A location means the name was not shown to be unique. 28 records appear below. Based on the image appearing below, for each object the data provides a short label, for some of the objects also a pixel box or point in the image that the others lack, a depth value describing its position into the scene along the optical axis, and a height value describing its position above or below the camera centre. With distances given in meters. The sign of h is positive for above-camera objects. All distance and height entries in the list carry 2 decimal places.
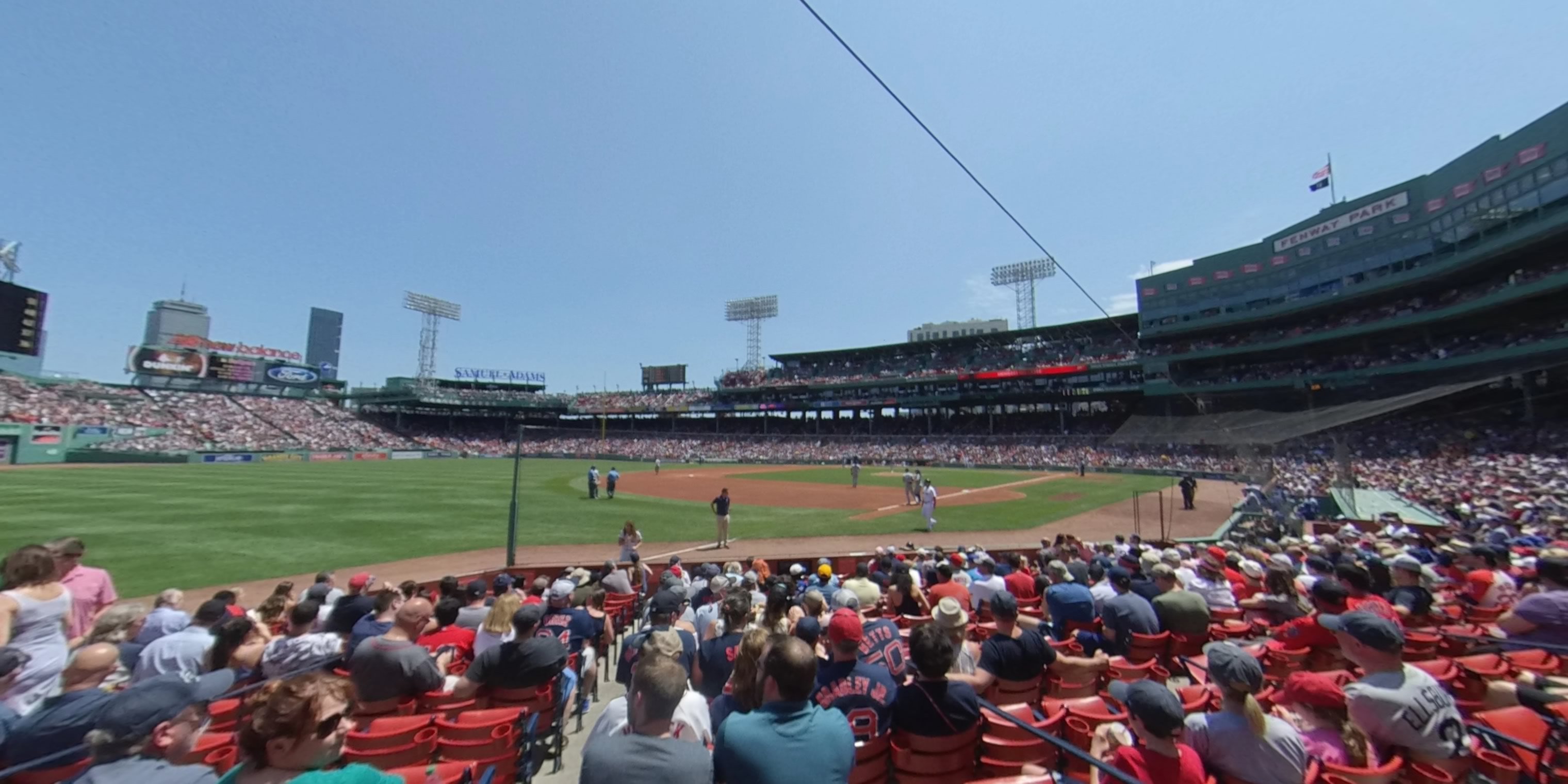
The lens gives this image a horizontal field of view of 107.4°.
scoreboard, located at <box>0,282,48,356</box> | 39.59 +8.31
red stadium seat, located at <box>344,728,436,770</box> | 3.84 -2.11
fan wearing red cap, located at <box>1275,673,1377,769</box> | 3.36 -1.62
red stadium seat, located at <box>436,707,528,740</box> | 4.12 -2.01
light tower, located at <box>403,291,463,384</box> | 89.88 +20.43
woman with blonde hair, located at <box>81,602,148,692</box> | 4.99 -1.70
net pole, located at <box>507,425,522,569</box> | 12.60 -2.05
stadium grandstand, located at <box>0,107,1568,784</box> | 2.94 -1.75
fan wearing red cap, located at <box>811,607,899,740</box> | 3.75 -1.58
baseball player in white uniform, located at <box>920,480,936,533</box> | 19.62 -1.93
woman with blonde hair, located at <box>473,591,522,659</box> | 5.44 -1.71
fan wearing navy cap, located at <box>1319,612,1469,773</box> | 3.35 -1.47
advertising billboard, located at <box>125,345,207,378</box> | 66.88 +9.02
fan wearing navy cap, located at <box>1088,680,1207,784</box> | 2.87 -1.48
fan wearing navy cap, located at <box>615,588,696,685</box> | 5.38 -1.67
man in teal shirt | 2.62 -1.37
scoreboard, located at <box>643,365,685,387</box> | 94.19 +11.48
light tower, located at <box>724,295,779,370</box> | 91.56 +21.31
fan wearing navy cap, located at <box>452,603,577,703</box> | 4.74 -1.82
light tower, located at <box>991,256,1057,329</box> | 76.25 +23.95
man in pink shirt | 6.01 -1.61
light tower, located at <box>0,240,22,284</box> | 52.88 +16.41
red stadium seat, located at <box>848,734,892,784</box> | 3.68 -2.05
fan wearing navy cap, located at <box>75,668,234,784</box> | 2.62 -1.42
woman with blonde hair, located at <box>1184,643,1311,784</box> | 2.98 -1.50
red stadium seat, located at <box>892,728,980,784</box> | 3.67 -1.99
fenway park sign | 41.62 +18.00
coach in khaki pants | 16.03 -1.84
